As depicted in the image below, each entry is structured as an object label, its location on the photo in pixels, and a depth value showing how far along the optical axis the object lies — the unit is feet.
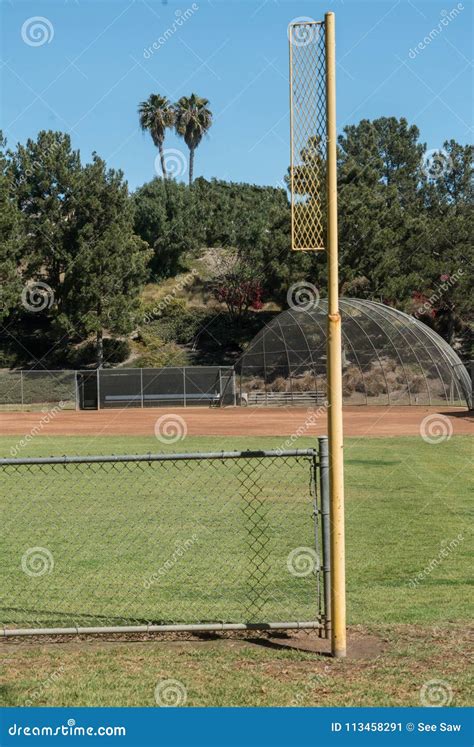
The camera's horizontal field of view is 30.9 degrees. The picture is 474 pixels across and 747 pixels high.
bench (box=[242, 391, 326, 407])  139.54
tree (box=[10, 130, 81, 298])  173.58
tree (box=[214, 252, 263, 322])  187.21
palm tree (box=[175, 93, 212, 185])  250.16
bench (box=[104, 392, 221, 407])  147.84
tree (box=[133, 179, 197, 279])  207.10
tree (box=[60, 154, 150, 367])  168.25
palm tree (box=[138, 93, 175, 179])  248.32
